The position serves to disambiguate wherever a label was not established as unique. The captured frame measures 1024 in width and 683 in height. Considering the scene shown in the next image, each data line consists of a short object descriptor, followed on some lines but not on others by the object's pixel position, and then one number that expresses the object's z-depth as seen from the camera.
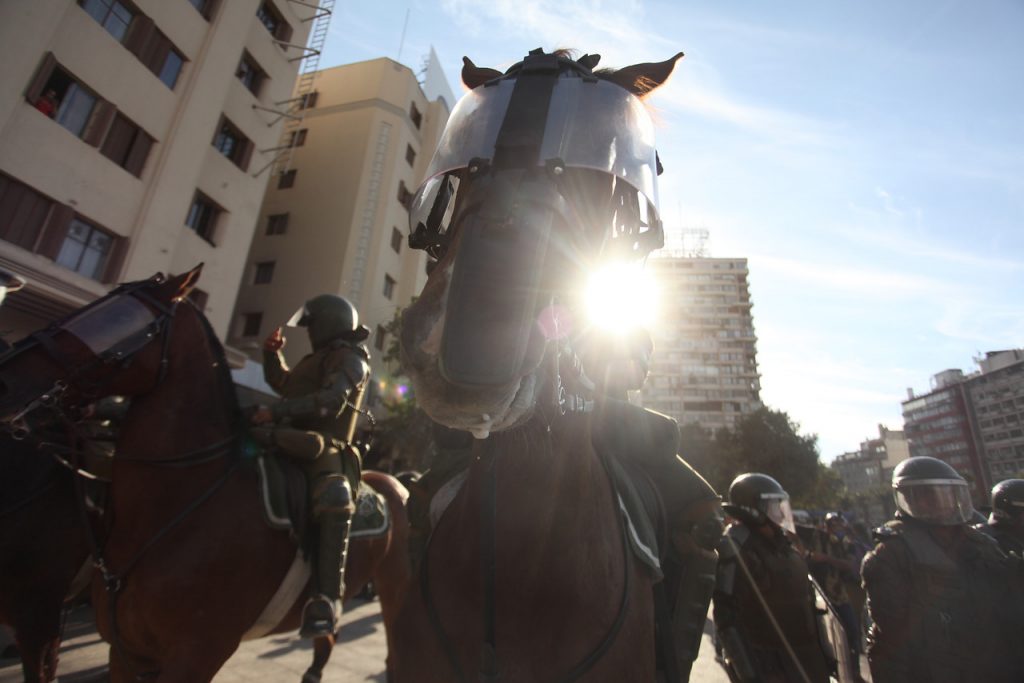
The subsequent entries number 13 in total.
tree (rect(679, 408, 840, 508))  33.94
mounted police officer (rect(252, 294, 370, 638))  3.48
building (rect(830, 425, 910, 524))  81.62
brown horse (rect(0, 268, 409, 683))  2.75
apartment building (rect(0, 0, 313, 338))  9.73
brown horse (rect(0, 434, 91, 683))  3.12
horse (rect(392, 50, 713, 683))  1.07
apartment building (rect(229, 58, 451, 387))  21.72
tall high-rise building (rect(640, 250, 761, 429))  81.06
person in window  10.25
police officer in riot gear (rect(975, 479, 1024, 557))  4.94
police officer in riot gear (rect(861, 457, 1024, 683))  3.39
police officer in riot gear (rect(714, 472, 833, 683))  4.18
